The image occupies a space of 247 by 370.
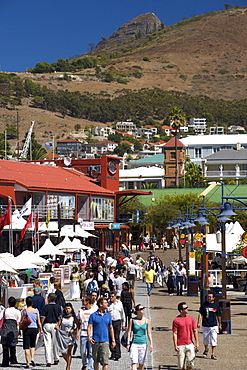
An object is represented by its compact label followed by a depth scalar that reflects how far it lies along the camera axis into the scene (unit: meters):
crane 120.78
